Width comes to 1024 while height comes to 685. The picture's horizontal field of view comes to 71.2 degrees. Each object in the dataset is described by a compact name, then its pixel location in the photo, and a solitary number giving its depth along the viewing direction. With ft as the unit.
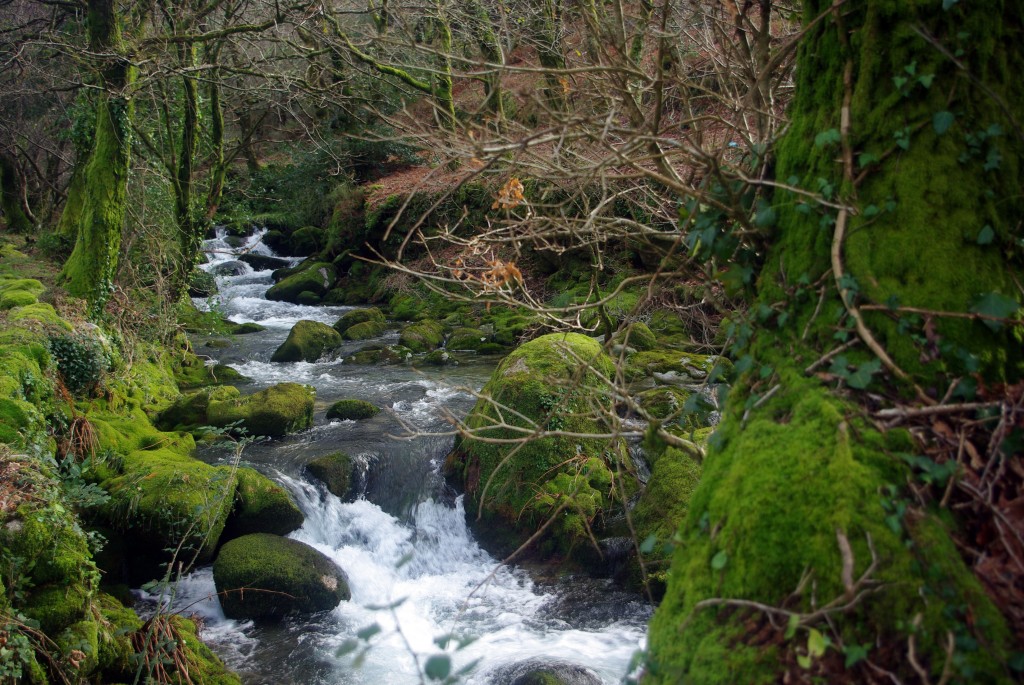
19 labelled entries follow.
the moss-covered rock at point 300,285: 63.52
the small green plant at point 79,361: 26.05
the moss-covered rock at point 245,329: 52.99
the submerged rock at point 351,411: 34.22
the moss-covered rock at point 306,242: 74.54
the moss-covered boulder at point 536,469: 23.75
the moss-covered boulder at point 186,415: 31.07
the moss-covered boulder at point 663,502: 20.89
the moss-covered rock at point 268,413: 31.48
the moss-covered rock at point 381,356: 45.83
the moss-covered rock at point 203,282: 44.80
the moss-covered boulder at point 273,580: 21.22
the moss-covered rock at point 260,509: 23.91
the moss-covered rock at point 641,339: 40.70
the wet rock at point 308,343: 45.47
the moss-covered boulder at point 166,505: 21.27
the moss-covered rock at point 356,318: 53.21
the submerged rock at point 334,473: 27.68
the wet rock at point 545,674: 17.11
